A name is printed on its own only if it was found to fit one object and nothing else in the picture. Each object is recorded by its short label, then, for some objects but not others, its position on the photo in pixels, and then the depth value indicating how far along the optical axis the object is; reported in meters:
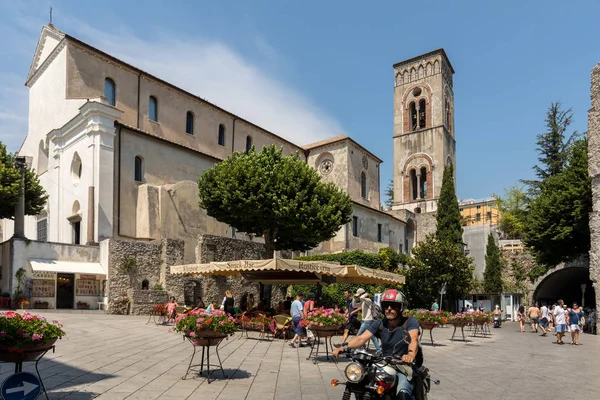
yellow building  70.64
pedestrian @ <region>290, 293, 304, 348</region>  14.88
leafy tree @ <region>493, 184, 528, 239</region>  53.83
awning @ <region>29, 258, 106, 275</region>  25.14
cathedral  30.55
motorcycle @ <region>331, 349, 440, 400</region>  4.82
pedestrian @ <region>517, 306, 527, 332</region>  28.02
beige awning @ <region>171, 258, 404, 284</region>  16.78
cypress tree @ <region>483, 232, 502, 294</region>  41.48
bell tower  59.69
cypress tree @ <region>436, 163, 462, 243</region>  44.88
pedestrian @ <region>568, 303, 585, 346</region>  19.50
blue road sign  5.70
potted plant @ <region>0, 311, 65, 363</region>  6.53
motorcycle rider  5.31
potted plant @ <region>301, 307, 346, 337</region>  11.95
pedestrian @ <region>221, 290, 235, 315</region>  18.17
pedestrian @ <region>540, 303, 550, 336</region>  25.57
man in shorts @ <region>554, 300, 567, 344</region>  20.06
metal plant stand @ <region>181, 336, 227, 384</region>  9.31
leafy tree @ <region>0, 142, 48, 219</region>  27.92
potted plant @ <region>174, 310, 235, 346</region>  9.23
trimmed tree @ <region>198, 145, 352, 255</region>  26.91
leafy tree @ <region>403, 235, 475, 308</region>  32.97
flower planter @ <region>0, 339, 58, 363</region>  6.56
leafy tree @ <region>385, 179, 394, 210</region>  83.77
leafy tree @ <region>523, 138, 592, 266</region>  30.22
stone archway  38.49
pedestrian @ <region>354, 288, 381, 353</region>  13.77
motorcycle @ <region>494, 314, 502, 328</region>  31.38
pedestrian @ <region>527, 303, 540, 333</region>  28.13
